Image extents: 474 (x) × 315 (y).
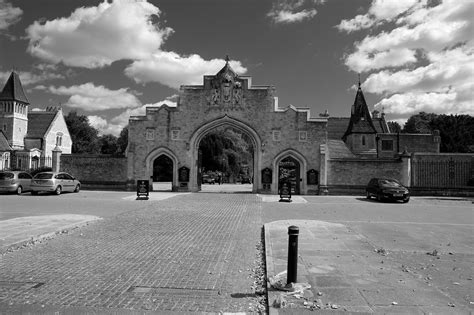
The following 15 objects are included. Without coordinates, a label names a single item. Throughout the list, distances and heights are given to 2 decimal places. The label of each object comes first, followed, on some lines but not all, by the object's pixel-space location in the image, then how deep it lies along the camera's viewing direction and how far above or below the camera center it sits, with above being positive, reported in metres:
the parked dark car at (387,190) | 22.48 -0.93
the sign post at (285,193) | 21.75 -1.15
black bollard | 5.80 -1.31
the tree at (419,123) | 73.71 +10.87
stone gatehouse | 28.52 +3.21
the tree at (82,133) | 78.88 +7.99
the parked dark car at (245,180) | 54.12 -1.06
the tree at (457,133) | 59.19 +6.96
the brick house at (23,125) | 50.88 +6.36
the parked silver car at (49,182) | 23.97 -0.87
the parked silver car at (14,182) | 24.05 -0.88
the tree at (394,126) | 78.45 +10.76
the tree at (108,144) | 81.06 +5.92
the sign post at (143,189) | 21.88 -1.07
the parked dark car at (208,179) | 48.20 -0.93
